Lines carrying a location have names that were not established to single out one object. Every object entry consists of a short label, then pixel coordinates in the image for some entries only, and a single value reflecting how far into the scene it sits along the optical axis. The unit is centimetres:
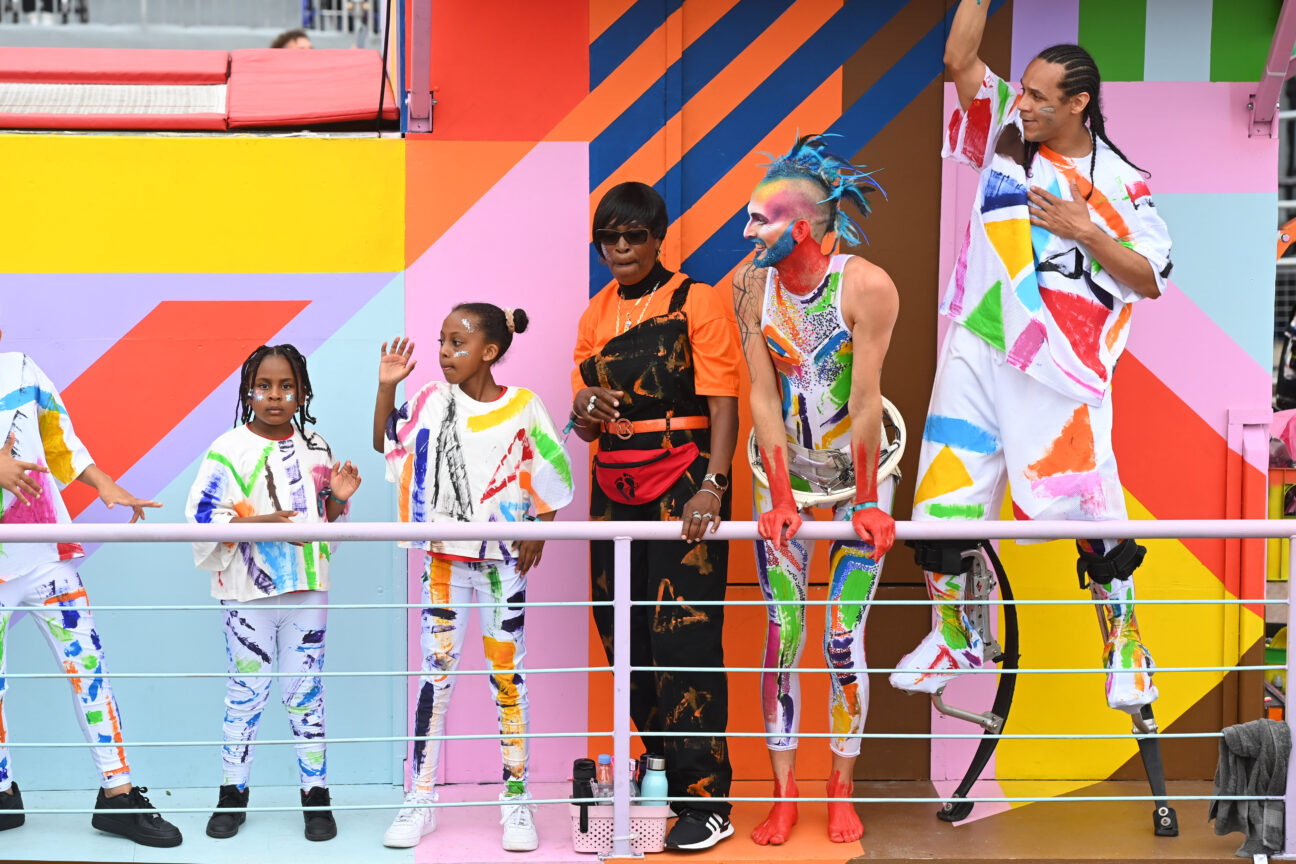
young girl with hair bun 813
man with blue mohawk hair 759
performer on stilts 790
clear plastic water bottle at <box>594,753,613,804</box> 809
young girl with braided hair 820
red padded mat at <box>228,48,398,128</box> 933
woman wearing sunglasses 799
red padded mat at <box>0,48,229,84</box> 1016
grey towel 745
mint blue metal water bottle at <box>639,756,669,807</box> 786
